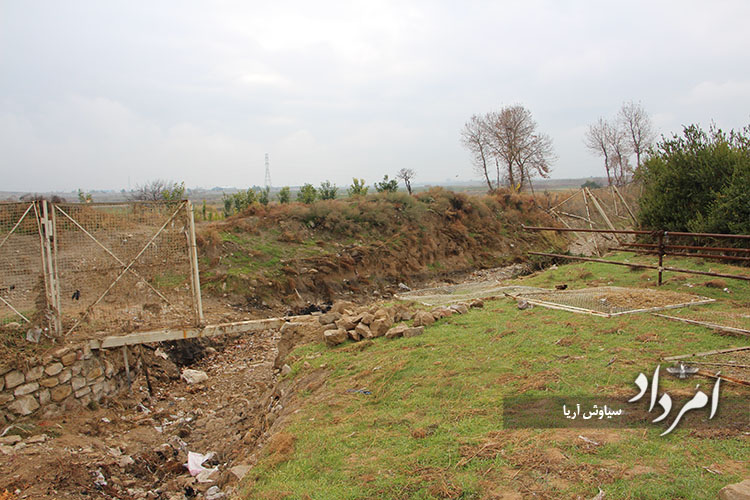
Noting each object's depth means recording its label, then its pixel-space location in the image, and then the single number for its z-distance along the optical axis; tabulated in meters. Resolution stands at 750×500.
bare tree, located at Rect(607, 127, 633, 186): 37.00
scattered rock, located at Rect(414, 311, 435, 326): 7.34
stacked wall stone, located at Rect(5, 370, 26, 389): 6.51
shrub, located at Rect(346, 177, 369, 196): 29.13
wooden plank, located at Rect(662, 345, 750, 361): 4.88
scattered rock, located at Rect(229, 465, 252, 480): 4.58
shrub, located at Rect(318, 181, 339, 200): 28.29
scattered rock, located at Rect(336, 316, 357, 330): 7.55
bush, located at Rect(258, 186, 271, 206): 29.24
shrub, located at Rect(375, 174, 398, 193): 29.93
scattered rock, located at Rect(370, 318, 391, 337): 7.20
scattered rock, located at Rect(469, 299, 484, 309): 8.38
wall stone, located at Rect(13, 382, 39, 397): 6.54
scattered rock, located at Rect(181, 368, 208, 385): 8.95
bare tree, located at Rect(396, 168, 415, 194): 33.35
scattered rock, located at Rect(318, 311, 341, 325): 8.18
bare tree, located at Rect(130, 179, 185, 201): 23.91
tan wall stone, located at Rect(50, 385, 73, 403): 6.86
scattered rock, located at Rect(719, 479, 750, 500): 2.64
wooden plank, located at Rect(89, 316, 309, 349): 7.57
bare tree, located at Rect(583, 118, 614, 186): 37.72
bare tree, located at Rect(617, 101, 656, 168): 35.54
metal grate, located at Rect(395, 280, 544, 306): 9.54
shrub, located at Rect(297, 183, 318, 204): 24.94
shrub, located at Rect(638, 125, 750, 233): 11.63
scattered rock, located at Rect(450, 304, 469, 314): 7.88
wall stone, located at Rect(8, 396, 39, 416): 6.49
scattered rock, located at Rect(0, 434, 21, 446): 5.95
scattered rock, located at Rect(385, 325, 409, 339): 6.99
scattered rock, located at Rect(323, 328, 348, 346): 7.25
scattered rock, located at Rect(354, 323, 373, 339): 7.16
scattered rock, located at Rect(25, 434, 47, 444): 6.03
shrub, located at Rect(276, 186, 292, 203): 27.20
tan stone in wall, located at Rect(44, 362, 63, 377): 6.86
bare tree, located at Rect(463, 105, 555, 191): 35.56
